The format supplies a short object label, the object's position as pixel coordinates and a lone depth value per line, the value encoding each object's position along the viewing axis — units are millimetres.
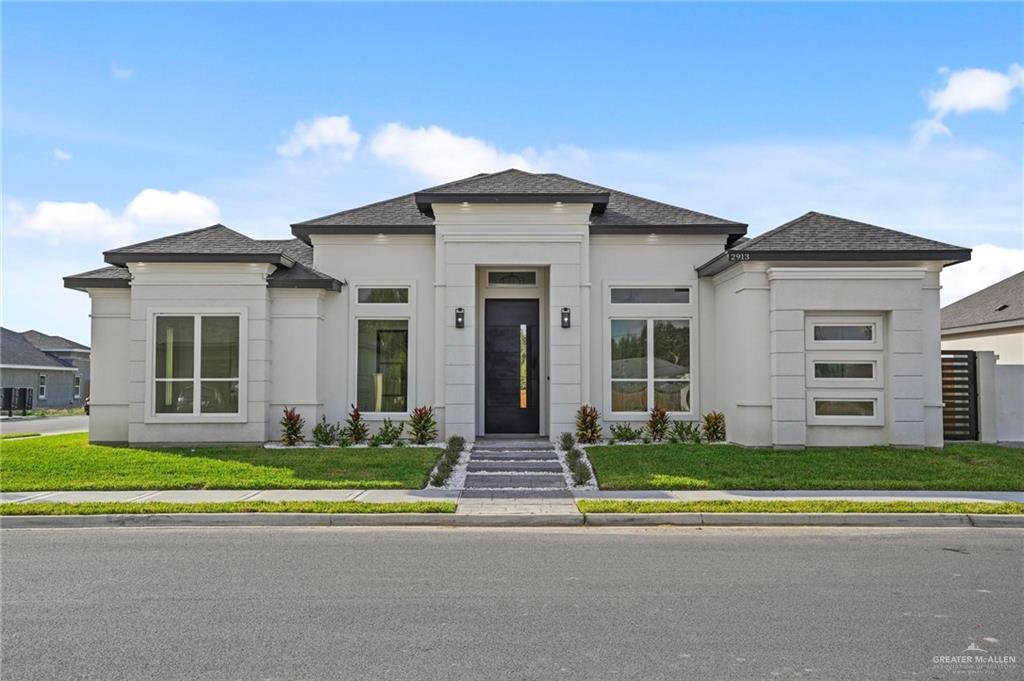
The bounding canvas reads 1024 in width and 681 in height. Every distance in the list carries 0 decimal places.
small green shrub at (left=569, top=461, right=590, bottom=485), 12078
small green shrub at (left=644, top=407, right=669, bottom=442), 15945
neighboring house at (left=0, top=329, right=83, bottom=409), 42891
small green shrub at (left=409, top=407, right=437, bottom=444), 15663
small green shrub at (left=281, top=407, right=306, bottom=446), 15602
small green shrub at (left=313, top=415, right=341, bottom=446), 15695
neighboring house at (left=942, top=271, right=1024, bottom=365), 23578
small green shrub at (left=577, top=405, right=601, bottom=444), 15579
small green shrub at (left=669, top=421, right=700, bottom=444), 15836
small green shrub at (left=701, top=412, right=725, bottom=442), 15867
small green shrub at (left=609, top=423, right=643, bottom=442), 15750
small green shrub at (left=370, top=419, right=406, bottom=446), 15805
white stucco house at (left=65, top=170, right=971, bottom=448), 14688
